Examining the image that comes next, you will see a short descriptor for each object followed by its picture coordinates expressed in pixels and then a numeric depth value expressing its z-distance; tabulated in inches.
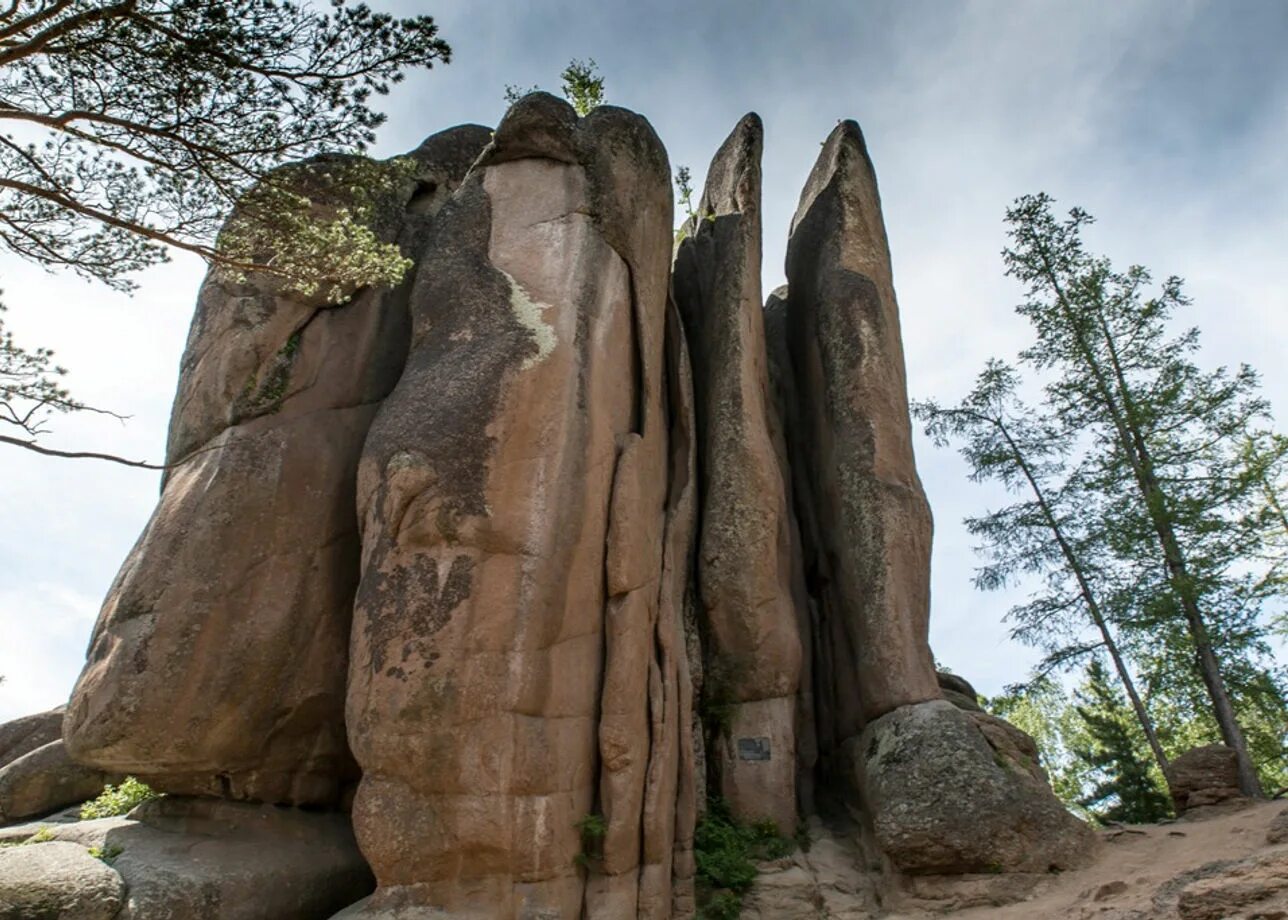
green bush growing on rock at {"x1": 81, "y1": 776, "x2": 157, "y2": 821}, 412.2
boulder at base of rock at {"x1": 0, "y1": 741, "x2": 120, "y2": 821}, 471.8
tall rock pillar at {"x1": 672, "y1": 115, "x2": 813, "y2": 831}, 461.1
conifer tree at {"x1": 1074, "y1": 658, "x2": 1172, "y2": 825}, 709.0
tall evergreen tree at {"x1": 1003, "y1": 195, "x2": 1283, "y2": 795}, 587.5
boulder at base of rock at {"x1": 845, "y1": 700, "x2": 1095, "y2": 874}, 383.6
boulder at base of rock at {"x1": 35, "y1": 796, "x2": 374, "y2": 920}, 330.6
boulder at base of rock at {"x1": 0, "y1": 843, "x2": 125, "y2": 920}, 300.5
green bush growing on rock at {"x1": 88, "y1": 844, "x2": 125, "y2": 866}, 340.2
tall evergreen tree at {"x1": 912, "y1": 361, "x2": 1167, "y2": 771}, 655.8
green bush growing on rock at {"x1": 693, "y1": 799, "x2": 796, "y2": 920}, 393.4
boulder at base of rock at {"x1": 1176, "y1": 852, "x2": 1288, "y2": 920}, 252.5
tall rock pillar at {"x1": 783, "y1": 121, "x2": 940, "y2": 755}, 481.4
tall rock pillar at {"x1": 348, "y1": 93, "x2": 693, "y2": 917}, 335.0
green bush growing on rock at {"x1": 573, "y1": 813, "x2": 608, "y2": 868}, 351.9
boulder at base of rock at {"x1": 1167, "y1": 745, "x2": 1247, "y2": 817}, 479.5
